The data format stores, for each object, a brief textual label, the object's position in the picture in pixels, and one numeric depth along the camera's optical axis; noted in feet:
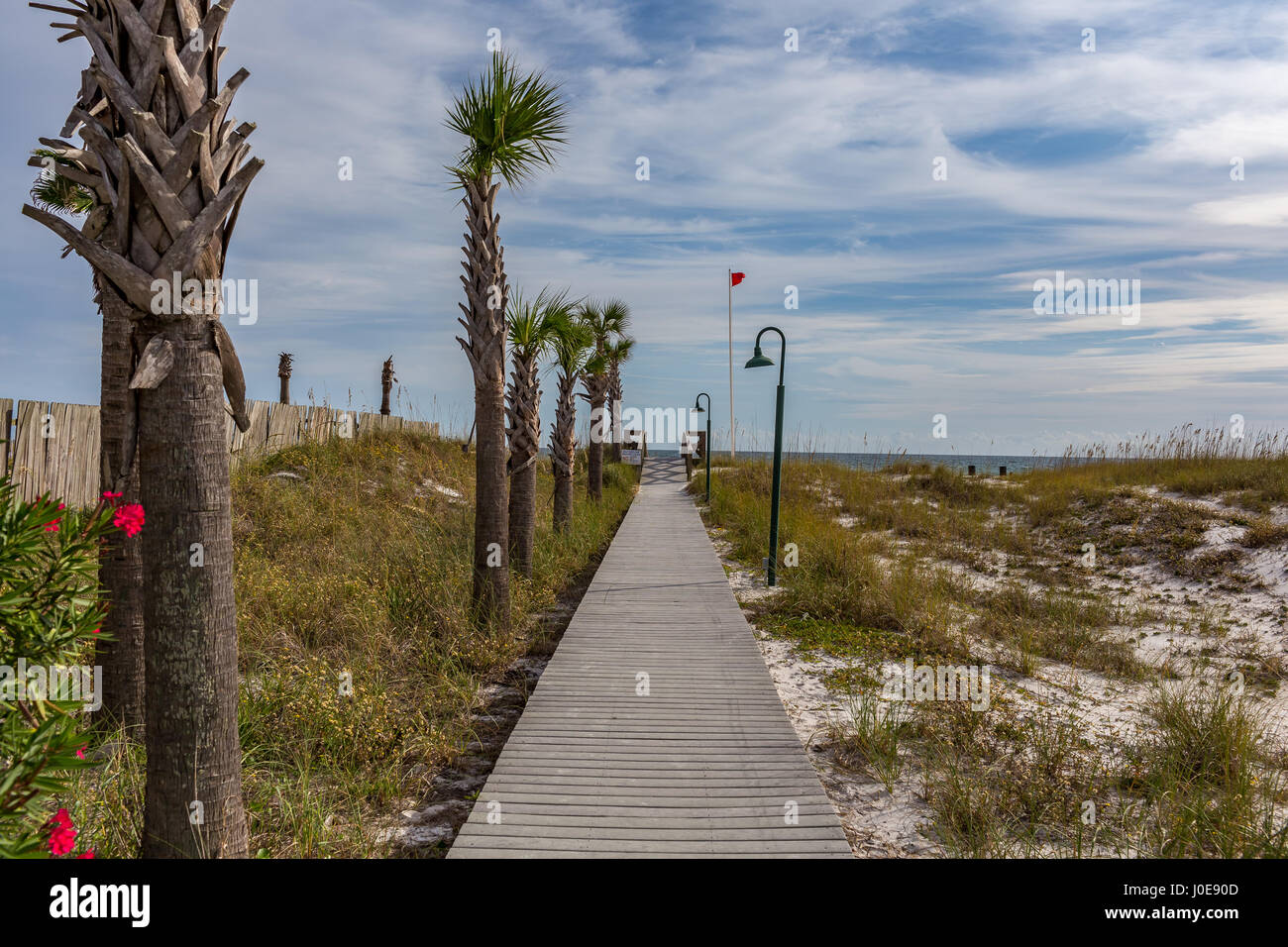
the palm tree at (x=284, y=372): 81.00
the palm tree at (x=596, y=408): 56.30
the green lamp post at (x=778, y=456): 33.65
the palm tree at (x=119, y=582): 14.97
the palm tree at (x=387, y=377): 88.99
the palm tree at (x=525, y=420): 31.45
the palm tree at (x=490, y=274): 23.59
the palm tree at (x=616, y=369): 75.25
